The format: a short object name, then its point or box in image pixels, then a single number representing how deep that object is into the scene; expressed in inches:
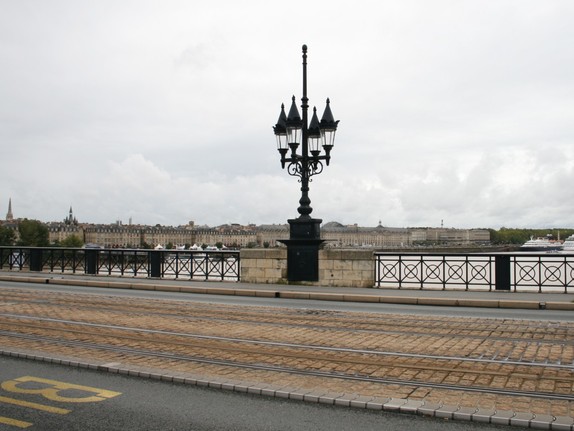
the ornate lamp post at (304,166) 726.5
